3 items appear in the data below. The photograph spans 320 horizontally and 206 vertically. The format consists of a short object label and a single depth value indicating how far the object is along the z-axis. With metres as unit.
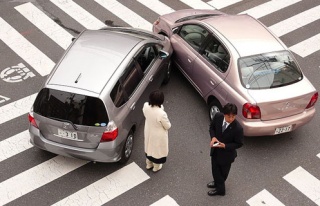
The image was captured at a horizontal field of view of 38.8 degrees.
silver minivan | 7.05
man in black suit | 6.25
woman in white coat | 6.75
